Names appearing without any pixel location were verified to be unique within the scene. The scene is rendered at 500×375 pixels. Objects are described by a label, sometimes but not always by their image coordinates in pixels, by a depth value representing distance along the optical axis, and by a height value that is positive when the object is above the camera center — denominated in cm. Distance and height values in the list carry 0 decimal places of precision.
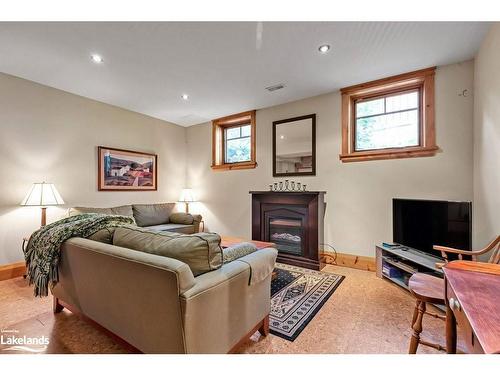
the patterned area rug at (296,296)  183 -113
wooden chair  142 -69
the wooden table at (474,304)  66 -42
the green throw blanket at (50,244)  170 -45
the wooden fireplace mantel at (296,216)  323 -45
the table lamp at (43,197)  274 -12
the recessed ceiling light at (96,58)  243 +144
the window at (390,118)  273 +95
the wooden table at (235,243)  271 -70
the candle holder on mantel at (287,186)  364 +3
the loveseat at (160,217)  377 -54
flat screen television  212 -38
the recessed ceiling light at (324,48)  227 +144
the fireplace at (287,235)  345 -75
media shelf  227 -84
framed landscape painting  374 +32
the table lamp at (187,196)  473 -18
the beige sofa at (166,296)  109 -63
